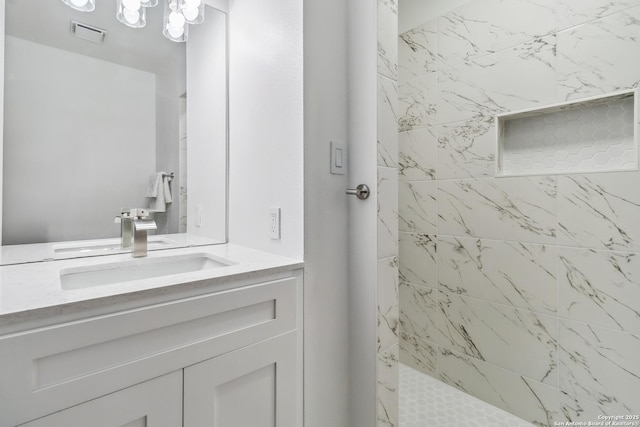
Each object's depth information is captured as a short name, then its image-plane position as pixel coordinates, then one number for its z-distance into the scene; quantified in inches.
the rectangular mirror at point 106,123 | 42.4
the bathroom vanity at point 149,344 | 24.1
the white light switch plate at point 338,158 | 44.4
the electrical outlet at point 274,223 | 45.3
